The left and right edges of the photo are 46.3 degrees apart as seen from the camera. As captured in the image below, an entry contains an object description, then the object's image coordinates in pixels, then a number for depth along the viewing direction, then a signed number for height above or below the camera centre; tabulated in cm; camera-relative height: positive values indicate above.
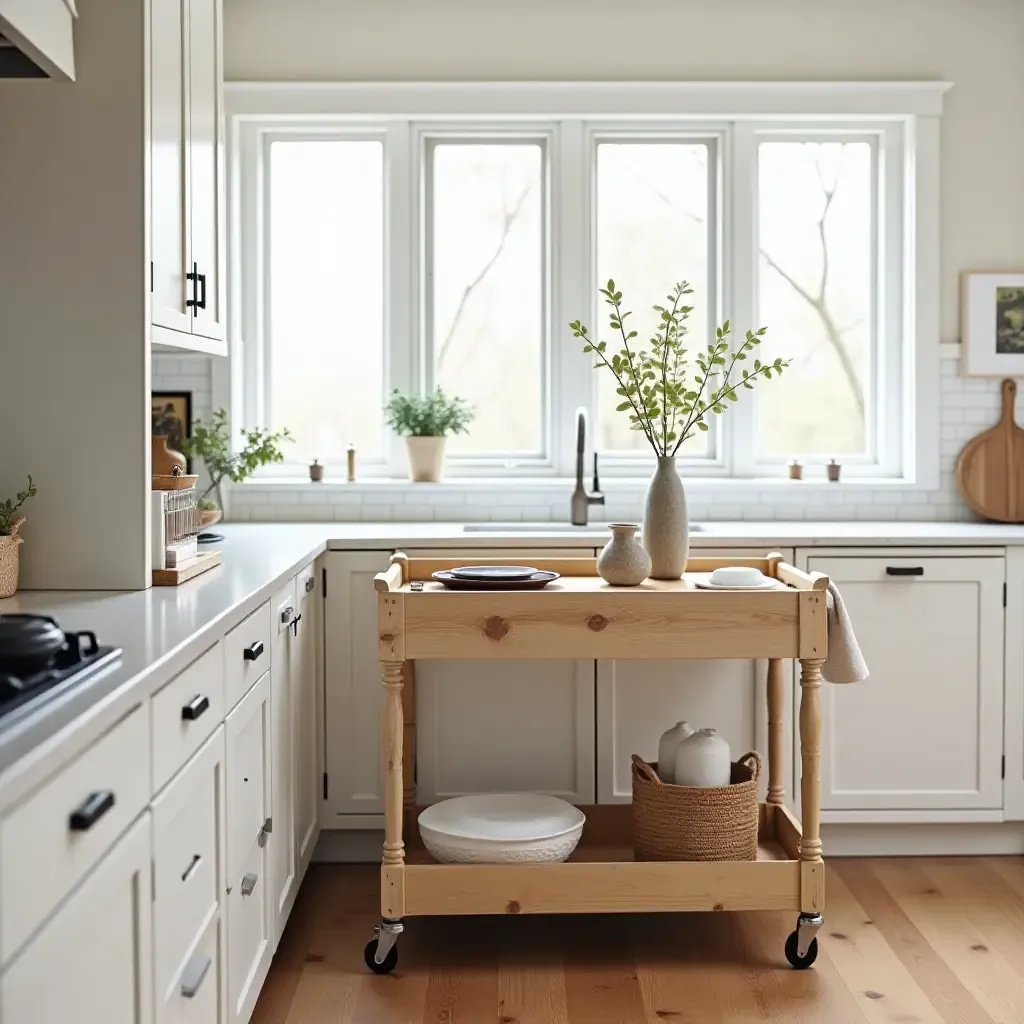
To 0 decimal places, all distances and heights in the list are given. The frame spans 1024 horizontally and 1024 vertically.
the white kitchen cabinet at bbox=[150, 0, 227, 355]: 278 +72
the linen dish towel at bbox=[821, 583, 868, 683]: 303 -47
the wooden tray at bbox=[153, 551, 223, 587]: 269 -25
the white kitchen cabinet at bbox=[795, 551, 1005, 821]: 366 -69
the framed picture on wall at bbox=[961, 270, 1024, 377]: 423 +50
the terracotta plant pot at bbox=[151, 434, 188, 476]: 310 +1
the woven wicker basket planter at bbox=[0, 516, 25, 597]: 250 -21
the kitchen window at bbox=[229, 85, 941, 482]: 432 +69
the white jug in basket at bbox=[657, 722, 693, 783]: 320 -76
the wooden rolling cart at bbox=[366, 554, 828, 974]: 286 -46
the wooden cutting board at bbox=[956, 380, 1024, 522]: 418 -2
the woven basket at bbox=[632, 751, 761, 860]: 303 -91
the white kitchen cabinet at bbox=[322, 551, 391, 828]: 366 -73
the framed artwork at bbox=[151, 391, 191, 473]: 418 +17
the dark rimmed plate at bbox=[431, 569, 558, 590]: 296 -29
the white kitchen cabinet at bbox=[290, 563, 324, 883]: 321 -72
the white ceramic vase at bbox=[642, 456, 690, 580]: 312 -16
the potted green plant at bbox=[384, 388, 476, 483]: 421 +13
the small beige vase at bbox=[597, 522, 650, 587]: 298 -24
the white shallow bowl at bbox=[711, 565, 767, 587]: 297 -28
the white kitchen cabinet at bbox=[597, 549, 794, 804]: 367 -73
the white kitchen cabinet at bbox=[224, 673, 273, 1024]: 232 -80
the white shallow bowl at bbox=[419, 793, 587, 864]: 298 -95
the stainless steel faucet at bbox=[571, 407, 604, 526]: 392 -11
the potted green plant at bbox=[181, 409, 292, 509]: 392 +3
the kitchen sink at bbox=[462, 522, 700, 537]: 386 -21
